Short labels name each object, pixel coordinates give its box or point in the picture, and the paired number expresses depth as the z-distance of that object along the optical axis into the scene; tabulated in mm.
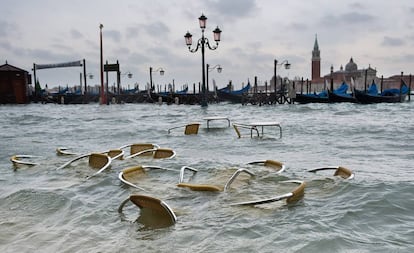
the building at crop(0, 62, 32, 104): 42312
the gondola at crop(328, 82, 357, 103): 39219
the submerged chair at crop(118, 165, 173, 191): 6822
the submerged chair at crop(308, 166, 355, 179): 6635
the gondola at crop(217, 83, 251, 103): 44969
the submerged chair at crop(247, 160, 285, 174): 7238
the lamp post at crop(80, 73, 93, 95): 48000
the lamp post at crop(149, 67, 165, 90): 46406
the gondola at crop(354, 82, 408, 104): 38688
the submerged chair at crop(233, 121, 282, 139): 12234
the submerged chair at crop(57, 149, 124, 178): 8143
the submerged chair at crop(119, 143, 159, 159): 9886
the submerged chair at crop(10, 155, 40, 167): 8539
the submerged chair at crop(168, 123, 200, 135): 14491
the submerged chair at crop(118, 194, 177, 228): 4652
